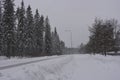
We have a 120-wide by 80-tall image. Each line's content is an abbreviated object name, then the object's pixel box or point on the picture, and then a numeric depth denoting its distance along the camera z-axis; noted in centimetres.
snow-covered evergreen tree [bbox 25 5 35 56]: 3328
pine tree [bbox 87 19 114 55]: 2943
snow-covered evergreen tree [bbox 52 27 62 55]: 6204
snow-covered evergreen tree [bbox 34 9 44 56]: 3993
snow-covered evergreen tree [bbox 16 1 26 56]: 3130
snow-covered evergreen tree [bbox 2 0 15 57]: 2453
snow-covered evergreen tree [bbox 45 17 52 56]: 4502
